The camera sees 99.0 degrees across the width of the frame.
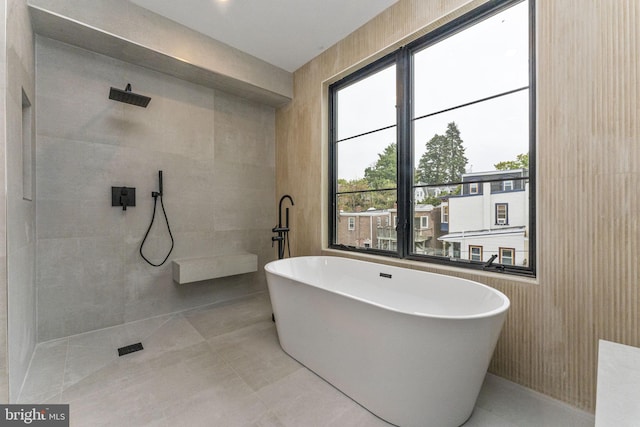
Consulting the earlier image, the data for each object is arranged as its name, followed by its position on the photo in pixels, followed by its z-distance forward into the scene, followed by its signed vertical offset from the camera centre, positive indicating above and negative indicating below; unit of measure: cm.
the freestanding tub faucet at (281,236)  290 -27
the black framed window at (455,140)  180 +58
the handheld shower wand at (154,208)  274 +6
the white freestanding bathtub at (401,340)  126 -68
